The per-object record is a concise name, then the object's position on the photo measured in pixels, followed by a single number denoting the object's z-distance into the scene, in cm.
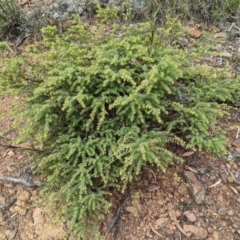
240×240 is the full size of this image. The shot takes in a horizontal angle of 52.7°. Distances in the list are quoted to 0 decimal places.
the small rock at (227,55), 216
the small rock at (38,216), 155
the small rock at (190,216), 148
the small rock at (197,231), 144
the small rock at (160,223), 148
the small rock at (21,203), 161
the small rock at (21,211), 158
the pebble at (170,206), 152
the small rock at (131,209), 151
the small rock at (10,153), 181
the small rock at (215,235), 143
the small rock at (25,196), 162
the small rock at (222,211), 148
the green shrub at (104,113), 139
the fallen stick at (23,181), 162
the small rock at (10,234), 152
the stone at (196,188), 152
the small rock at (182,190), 155
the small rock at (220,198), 152
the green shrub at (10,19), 238
